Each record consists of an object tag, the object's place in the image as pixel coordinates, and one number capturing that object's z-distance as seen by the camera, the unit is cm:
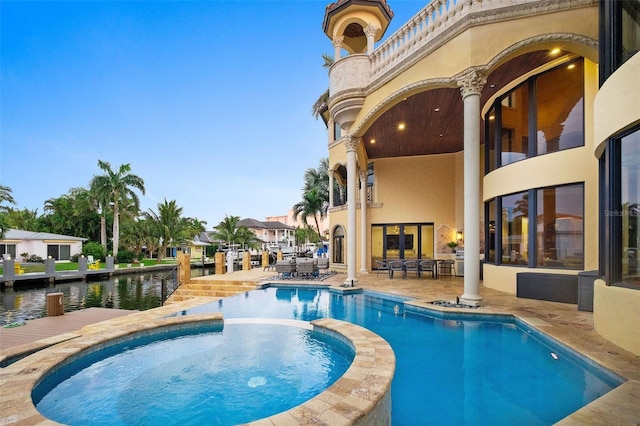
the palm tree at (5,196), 2076
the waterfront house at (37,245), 3036
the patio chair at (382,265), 1374
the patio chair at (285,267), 1332
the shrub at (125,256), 3089
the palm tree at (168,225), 3425
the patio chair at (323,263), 1466
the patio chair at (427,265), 1276
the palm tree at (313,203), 2848
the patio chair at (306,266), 1311
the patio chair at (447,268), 1393
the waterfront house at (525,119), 475
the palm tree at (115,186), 2972
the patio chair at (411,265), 1287
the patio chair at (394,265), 1305
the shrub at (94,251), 2900
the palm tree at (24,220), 3928
